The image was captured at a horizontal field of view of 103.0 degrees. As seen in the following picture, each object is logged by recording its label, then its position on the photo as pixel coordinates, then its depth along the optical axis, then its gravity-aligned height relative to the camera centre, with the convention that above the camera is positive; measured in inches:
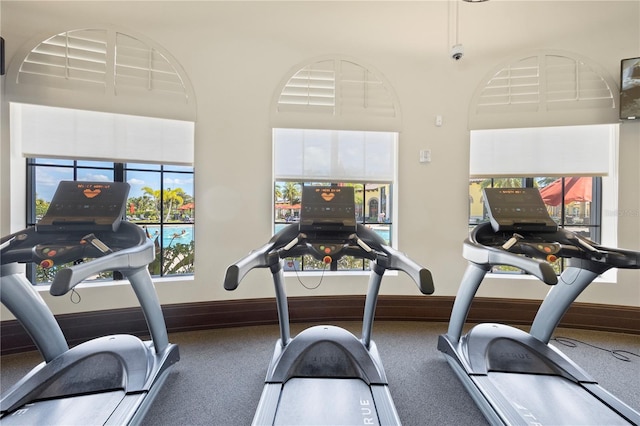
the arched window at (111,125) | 94.0 +32.4
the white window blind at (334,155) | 115.0 +24.6
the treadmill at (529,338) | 58.6 -40.8
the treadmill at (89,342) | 57.8 -34.8
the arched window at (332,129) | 114.0 +36.2
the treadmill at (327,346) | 56.9 -42.1
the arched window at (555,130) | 111.7 +36.1
